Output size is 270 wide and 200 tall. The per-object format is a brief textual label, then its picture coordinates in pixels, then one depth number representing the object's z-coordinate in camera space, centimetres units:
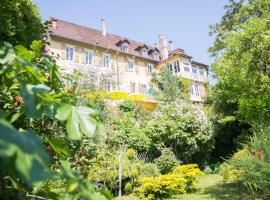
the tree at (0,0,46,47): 740
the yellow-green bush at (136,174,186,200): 1139
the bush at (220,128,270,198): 827
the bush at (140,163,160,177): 1509
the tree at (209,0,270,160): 1289
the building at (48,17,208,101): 3373
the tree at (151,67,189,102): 3431
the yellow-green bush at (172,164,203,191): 1301
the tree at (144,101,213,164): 2008
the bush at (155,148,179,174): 1784
